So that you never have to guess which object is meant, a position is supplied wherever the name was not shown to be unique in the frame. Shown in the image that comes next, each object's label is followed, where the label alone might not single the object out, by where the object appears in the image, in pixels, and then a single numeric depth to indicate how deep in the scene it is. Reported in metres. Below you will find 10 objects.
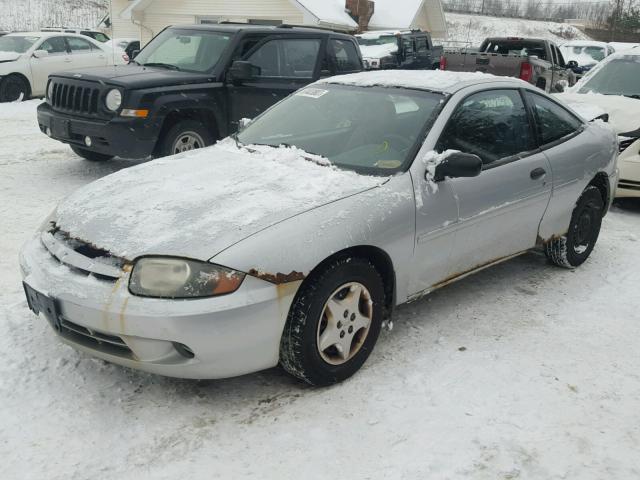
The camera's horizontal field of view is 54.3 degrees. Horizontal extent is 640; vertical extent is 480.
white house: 22.59
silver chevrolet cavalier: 2.80
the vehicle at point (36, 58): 13.46
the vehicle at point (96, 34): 22.20
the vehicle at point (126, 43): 22.24
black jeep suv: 6.59
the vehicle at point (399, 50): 17.67
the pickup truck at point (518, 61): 13.42
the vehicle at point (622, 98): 6.74
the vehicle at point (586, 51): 23.59
